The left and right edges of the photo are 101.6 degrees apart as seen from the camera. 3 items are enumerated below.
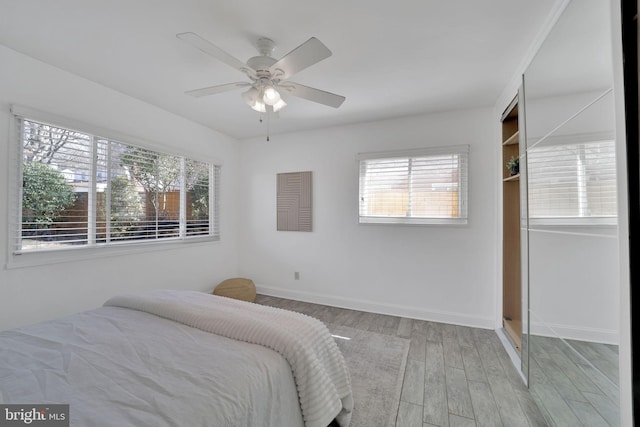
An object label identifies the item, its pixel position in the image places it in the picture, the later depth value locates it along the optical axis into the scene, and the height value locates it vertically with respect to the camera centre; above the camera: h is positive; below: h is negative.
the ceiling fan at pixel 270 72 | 1.46 +0.95
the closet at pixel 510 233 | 2.67 -0.17
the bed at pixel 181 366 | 0.89 -0.63
